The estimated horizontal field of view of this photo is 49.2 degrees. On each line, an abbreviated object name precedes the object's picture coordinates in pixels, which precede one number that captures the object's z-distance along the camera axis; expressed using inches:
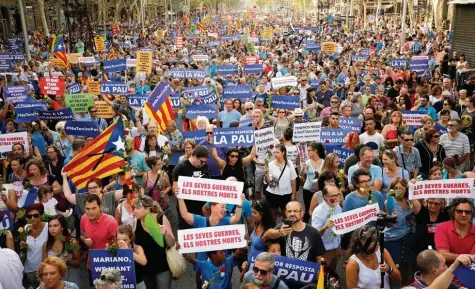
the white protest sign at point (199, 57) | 735.7
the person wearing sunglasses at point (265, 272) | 161.0
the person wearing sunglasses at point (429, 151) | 289.6
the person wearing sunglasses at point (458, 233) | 186.7
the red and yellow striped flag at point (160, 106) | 347.6
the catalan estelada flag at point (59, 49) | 688.4
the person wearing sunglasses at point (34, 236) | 201.0
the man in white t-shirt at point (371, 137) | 309.3
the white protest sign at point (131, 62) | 685.9
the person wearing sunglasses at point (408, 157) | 279.4
